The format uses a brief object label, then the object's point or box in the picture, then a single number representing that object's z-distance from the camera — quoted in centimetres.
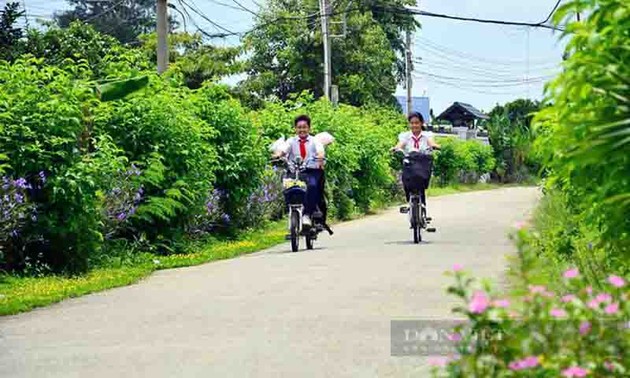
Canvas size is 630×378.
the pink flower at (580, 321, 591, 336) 354
